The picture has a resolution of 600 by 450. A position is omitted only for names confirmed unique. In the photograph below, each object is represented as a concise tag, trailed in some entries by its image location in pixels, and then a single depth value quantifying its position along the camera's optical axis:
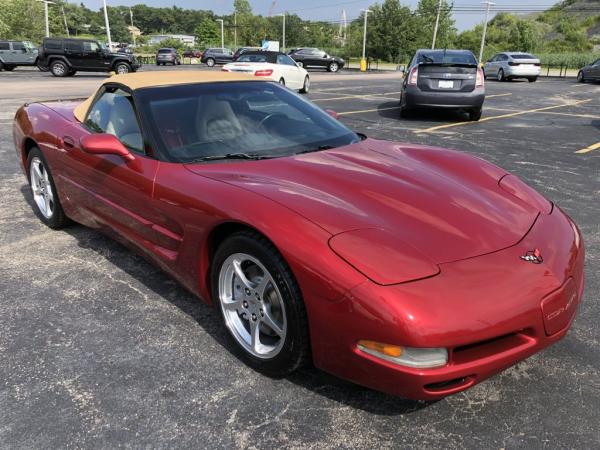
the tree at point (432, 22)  62.20
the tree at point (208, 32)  97.12
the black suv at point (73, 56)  24.72
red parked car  1.85
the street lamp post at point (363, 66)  42.56
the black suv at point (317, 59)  38.44
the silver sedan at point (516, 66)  24.75
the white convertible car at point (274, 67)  14.80
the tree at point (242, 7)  109.94
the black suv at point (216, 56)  43.66
